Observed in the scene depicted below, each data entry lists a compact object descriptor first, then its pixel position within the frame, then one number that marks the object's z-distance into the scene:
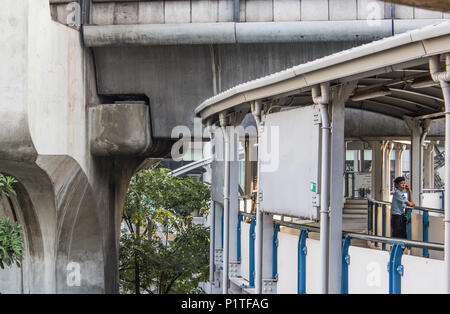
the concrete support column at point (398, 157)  26.93
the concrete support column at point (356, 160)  36.65
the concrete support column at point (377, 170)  24.35
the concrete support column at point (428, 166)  28.81
